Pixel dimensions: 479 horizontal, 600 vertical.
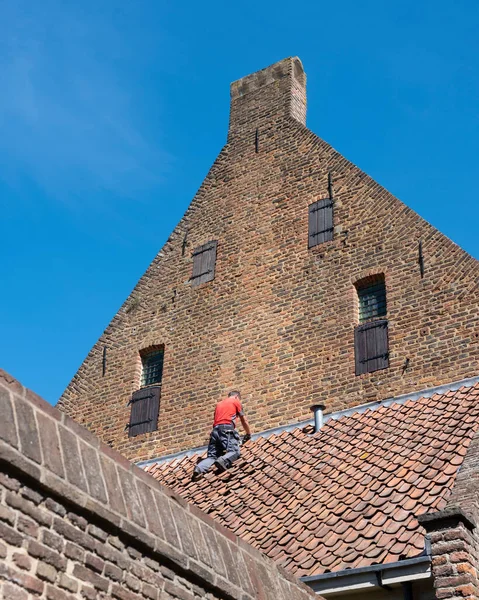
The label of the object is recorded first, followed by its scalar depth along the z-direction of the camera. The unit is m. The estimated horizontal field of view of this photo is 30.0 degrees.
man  13.28
